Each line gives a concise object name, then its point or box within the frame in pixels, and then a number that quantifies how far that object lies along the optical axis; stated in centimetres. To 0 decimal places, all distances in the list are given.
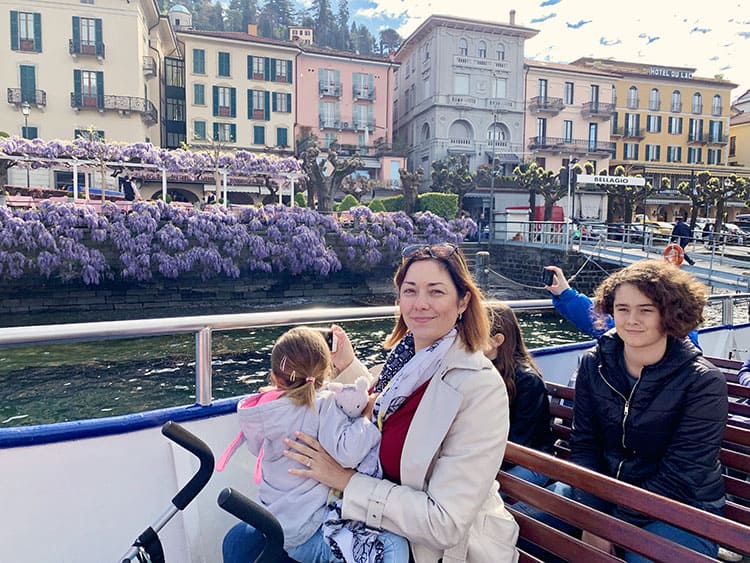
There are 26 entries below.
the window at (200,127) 3566
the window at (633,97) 4709
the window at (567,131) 4419
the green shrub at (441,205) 2616
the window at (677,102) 4841
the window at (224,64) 3606
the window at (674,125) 4841
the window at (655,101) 4772
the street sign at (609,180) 2698
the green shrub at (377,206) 2756
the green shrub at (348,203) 2623
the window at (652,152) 4819
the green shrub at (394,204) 2812
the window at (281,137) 3769
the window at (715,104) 4916
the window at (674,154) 4878
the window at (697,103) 4878
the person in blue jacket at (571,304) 328
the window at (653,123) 4769
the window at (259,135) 3706
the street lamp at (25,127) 2890
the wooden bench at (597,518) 140
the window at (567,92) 4403
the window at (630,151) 4772
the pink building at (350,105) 3900
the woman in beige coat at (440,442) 149
